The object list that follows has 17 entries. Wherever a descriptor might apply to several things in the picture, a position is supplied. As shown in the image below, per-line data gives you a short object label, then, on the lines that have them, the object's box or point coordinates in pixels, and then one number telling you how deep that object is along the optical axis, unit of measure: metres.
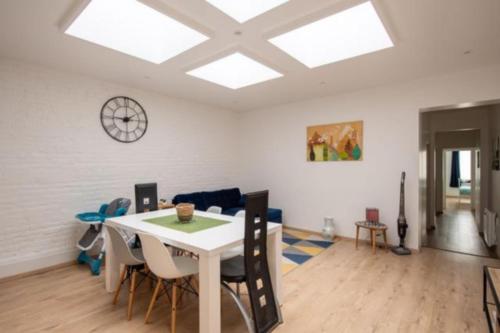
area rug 3.54
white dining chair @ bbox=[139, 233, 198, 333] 1.88
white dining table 1.74
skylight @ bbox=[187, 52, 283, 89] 3.25
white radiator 3.73
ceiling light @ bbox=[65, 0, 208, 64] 2.15
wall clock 3.88
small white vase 4.52
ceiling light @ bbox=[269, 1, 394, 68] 2.26
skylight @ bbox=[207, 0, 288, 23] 2.01
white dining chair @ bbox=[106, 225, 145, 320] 2.22
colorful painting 4.40
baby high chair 3.23
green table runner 2.29
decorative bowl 2.52
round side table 3.86
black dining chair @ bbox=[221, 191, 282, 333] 1.92
